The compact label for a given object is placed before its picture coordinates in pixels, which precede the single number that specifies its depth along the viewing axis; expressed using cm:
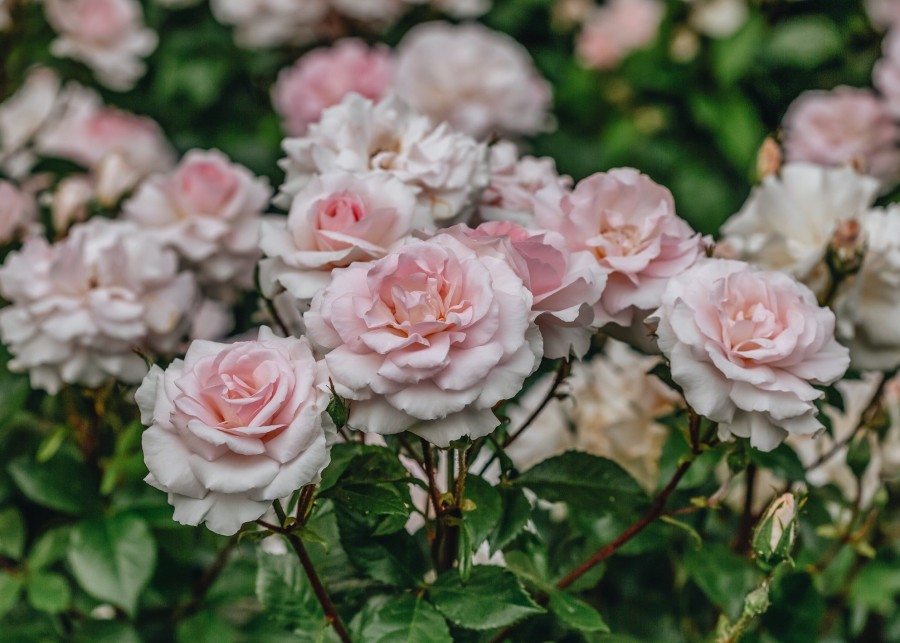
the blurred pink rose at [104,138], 199
